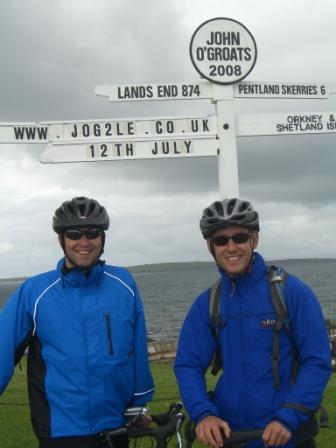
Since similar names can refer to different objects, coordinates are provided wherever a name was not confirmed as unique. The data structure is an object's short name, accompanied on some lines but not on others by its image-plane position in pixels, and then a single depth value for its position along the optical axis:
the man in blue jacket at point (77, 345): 3.38
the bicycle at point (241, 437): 2.86
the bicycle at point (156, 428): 3.16
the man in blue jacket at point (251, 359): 2.98
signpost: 5.88
